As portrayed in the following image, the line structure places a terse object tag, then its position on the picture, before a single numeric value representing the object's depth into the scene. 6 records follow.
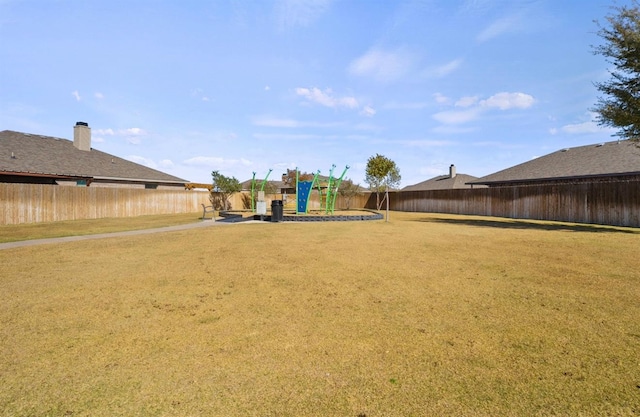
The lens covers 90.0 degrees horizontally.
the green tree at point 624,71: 14.27
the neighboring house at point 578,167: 22.25
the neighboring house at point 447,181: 41.36
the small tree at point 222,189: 33.09
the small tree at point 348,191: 37.06
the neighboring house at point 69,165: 22.11
